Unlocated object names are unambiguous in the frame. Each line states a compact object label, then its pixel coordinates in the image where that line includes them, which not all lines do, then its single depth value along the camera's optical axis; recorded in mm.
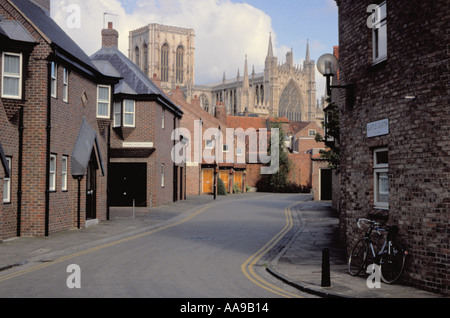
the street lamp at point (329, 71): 12891
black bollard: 10102
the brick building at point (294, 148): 67062
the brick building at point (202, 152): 53656
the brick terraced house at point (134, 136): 31781
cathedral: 128500
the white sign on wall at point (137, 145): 32281
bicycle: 10391
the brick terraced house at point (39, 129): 17047
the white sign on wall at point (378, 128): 11180
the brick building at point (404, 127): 9602
